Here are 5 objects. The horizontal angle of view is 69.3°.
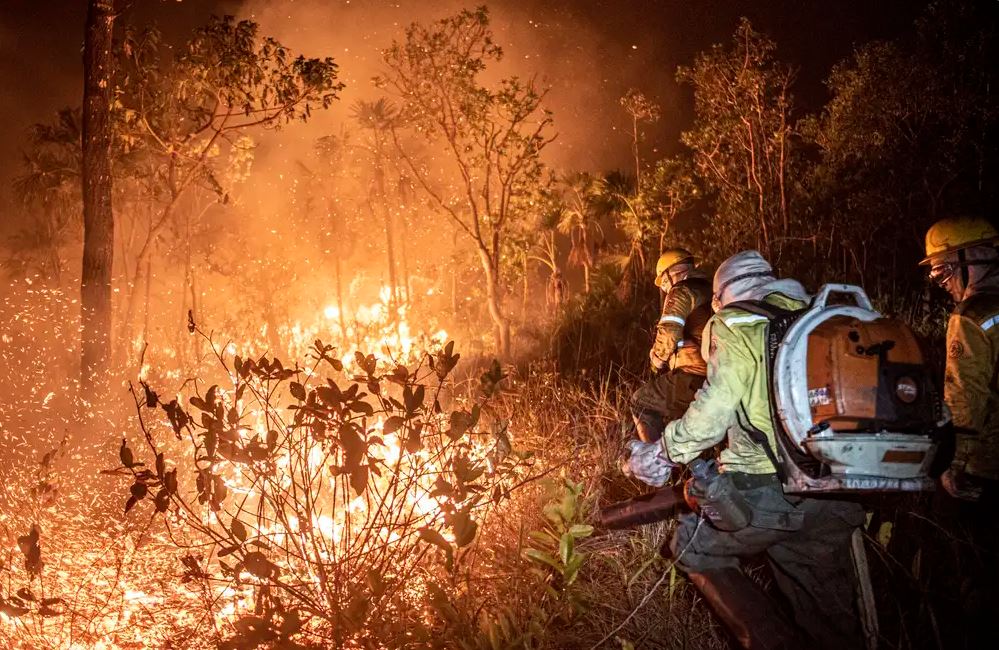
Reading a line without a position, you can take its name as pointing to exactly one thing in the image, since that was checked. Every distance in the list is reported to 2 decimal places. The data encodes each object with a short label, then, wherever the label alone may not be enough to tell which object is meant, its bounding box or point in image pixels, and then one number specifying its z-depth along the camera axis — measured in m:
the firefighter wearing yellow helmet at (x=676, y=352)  5.02
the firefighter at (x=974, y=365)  3.23
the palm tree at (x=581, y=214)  21.97
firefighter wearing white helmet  2.81
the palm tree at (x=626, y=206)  21.59
